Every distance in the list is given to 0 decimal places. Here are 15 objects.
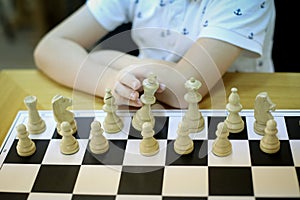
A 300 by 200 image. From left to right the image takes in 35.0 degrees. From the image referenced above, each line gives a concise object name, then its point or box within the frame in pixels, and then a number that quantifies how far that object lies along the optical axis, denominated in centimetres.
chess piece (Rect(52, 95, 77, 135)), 103
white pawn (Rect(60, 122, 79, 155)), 96
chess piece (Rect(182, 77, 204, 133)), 101
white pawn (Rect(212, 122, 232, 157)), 94
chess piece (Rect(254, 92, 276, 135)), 99
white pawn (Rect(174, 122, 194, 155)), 95
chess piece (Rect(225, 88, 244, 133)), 101
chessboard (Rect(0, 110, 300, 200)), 87
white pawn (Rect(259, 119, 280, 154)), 94
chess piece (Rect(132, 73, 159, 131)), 101
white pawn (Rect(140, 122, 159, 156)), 95
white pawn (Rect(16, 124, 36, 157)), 98
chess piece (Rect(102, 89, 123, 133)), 103
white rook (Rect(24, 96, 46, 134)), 105
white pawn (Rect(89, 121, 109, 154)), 96
